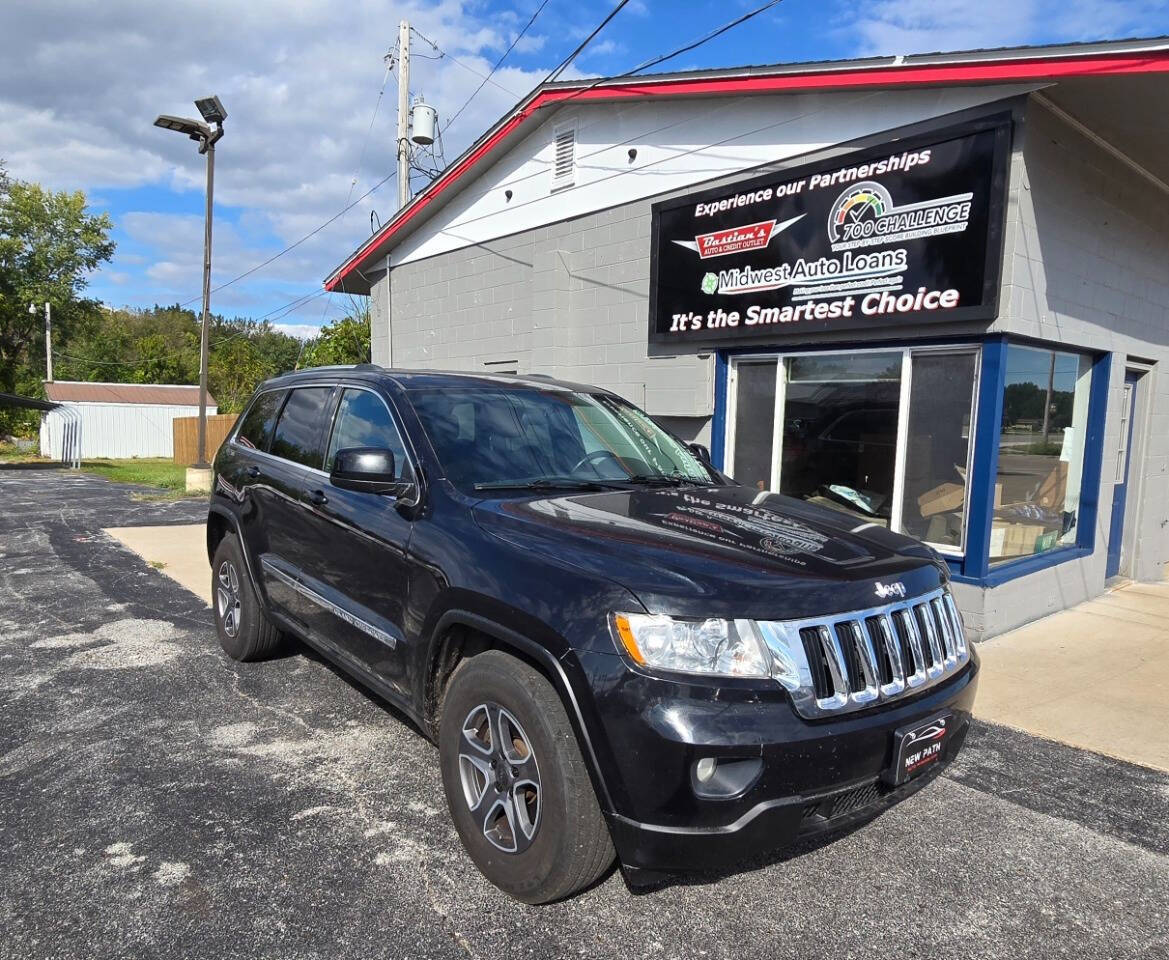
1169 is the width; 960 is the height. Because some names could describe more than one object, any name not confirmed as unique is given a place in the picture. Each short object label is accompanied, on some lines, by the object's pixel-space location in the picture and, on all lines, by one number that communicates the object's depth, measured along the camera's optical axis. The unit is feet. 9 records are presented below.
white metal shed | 120.16
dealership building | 19.74
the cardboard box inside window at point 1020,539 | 21.50
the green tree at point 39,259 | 125.08
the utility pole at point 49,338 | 132.97
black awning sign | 19.67
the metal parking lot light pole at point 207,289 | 52.36
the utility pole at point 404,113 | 59.31
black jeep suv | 7.63
